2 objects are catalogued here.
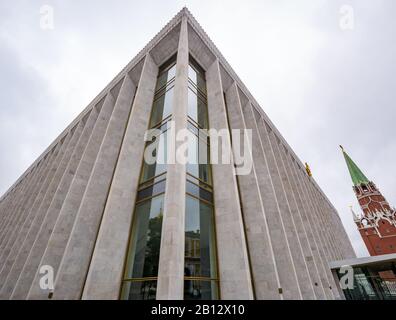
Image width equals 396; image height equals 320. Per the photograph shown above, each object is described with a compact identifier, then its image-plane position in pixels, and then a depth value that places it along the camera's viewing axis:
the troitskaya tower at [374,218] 53.75
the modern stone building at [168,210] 7.35
